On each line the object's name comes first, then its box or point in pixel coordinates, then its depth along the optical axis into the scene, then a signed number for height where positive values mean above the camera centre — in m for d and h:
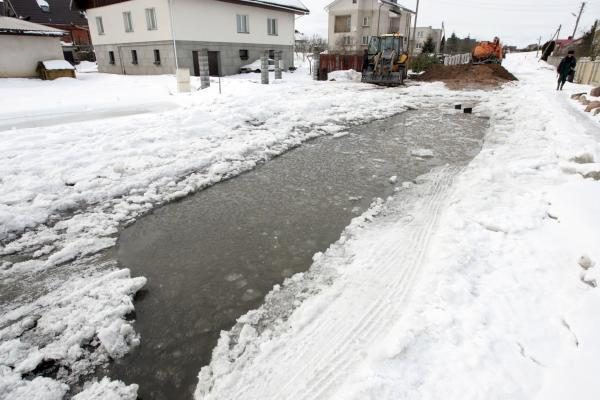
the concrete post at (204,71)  14.31 -0.40
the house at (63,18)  33.53 +4.05
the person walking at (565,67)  15.84 -0.07
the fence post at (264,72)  17.48 -0.49
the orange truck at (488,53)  24.64 +0.77
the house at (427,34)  61.42 +5.09
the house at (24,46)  17.58 +0.62
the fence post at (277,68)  19.91 -0.33
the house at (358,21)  39.48 +4.65
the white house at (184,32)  20.09 +1.74
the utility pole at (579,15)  46.18 +6.48
